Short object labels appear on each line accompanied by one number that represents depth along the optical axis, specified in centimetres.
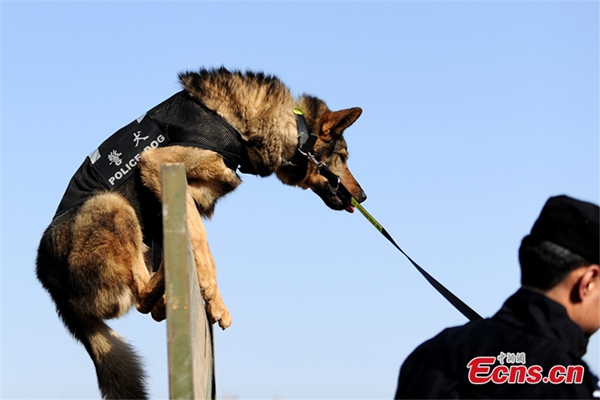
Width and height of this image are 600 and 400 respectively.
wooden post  298
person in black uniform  258
